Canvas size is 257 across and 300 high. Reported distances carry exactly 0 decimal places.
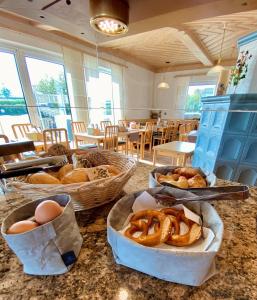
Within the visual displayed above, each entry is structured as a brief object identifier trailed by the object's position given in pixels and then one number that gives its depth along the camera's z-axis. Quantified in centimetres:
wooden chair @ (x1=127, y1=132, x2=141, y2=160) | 306
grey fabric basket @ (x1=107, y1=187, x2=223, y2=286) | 22
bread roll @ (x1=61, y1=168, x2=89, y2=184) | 40
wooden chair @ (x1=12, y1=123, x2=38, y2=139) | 247
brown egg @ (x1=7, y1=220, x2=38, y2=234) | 24
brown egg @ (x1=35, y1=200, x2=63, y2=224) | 26
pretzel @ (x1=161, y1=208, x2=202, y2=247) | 28
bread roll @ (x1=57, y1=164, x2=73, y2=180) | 45
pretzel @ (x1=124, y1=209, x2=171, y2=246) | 27
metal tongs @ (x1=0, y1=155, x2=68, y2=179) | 37
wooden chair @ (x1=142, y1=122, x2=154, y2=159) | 369
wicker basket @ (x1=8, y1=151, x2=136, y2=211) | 32
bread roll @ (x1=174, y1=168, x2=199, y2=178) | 50
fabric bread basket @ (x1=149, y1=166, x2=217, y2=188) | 43
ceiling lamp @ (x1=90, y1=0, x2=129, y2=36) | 35
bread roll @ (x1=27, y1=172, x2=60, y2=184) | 39
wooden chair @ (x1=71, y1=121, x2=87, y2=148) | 320
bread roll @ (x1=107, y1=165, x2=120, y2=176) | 45
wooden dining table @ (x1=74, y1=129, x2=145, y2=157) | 256
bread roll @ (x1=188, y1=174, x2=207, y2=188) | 42
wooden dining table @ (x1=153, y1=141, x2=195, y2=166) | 192
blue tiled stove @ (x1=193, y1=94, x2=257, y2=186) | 112
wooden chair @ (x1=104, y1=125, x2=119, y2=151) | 253
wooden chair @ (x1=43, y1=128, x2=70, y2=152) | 205
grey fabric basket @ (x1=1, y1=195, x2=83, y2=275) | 23
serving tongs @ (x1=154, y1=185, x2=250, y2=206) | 32
